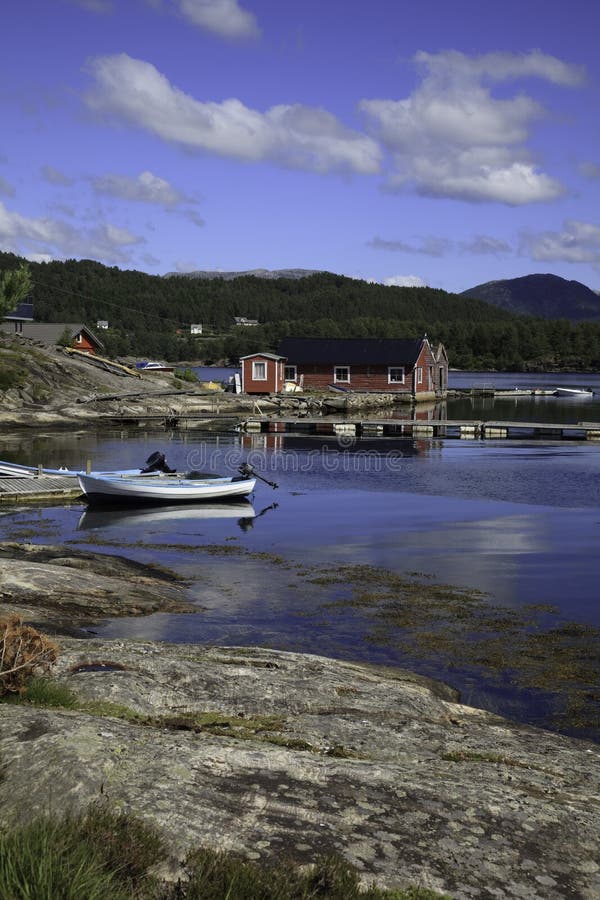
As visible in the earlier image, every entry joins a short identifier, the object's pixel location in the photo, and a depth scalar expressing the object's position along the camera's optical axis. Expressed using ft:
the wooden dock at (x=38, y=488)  112.16
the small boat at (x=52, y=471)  115.85
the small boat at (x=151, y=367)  362.78
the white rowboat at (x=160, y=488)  107.86
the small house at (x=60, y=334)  322.96
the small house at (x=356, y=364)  308.19
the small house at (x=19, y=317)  323.37
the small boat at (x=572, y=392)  383.86
